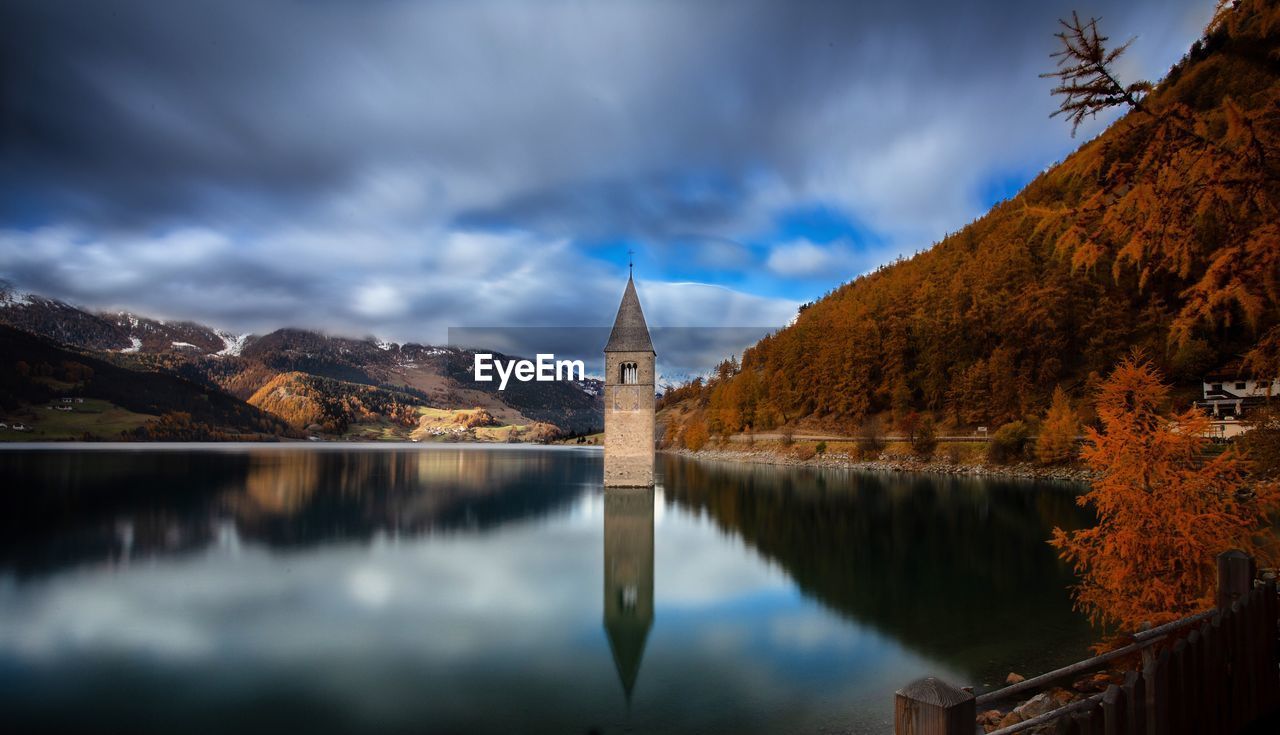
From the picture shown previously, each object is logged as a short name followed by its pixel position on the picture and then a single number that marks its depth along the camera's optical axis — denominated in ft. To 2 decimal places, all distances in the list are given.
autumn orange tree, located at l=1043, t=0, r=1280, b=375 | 16.52
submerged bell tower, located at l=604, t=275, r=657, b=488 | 140.36
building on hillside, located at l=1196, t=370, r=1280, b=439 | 143.74
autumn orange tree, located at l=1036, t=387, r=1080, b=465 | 159.43
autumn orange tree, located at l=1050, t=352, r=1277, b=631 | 32.63
